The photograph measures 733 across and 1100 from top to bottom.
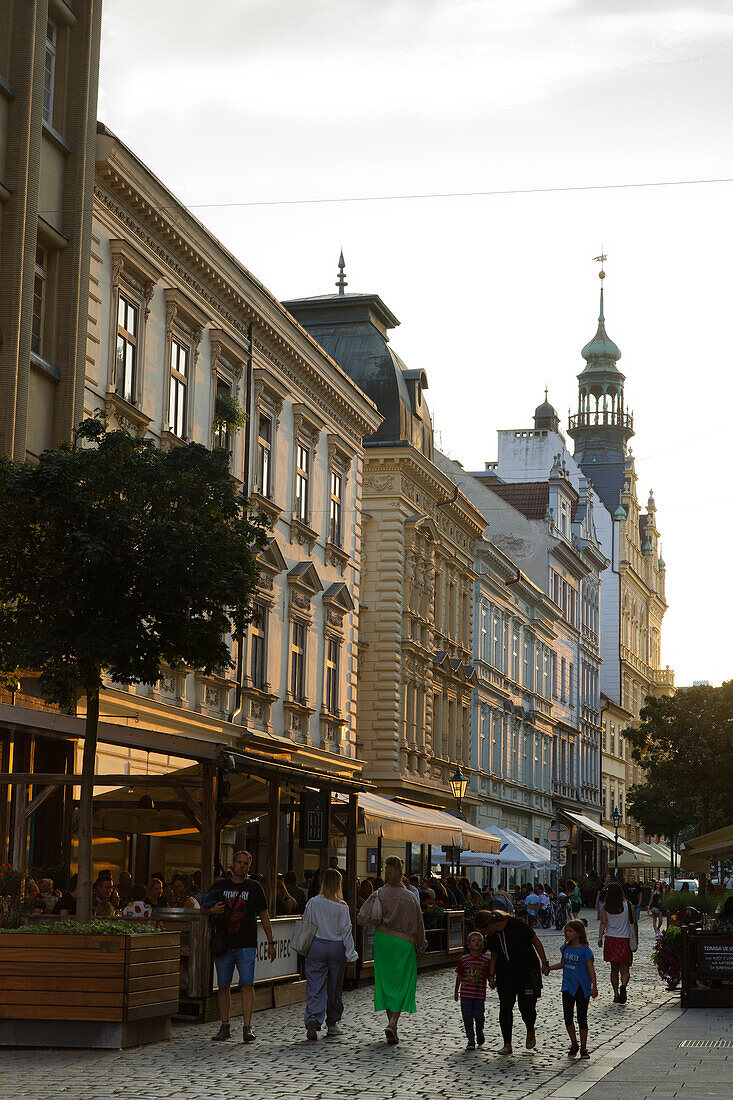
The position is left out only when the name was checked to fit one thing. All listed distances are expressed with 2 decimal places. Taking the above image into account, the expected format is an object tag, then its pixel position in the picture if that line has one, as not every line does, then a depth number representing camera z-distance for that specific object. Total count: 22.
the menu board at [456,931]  26.41
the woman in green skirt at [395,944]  14.50
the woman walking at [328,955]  14.47
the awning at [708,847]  24.33
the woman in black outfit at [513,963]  14.15
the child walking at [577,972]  14.15
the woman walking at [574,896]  37.59
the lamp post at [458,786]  37.38
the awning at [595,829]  66.44
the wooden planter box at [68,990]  12.63
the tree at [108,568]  13.74
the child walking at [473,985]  14.05
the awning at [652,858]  67.00
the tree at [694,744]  44.19
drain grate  14.25
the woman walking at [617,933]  19.41
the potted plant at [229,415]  28.34
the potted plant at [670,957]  21.46
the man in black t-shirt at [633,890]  41.78
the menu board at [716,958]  19.30
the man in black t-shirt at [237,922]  14.42
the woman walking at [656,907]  42.68
